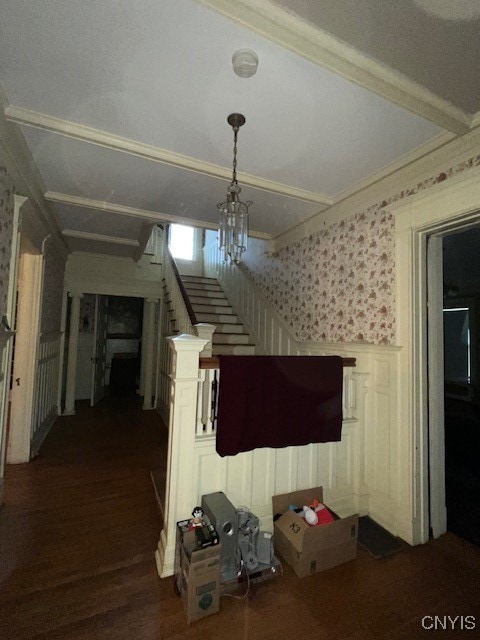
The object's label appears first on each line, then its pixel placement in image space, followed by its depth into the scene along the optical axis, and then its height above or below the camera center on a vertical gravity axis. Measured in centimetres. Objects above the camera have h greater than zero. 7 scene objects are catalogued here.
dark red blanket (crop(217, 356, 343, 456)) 187 -43
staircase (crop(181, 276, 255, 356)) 425 +37
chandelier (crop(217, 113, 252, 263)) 183 +71
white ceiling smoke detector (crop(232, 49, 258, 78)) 132 +124
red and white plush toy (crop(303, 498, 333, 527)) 186 -112
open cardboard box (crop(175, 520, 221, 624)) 144 -119
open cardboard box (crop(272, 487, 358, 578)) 173 -122
